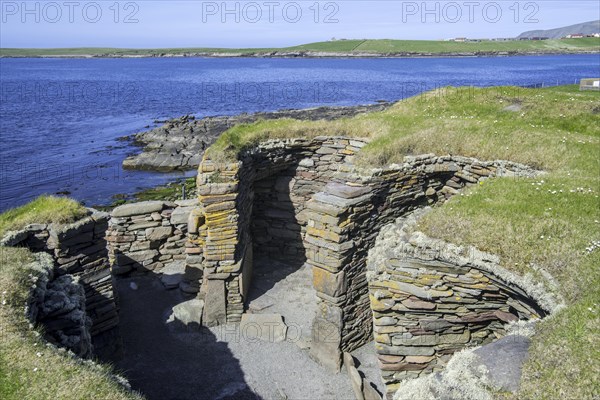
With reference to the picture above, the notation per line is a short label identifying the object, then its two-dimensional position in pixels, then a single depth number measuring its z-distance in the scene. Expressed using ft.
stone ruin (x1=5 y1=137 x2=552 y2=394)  23.59
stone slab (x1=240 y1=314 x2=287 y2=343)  35.83
